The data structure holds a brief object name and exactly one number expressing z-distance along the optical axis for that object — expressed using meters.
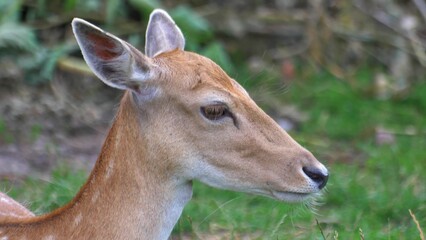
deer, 9.14
